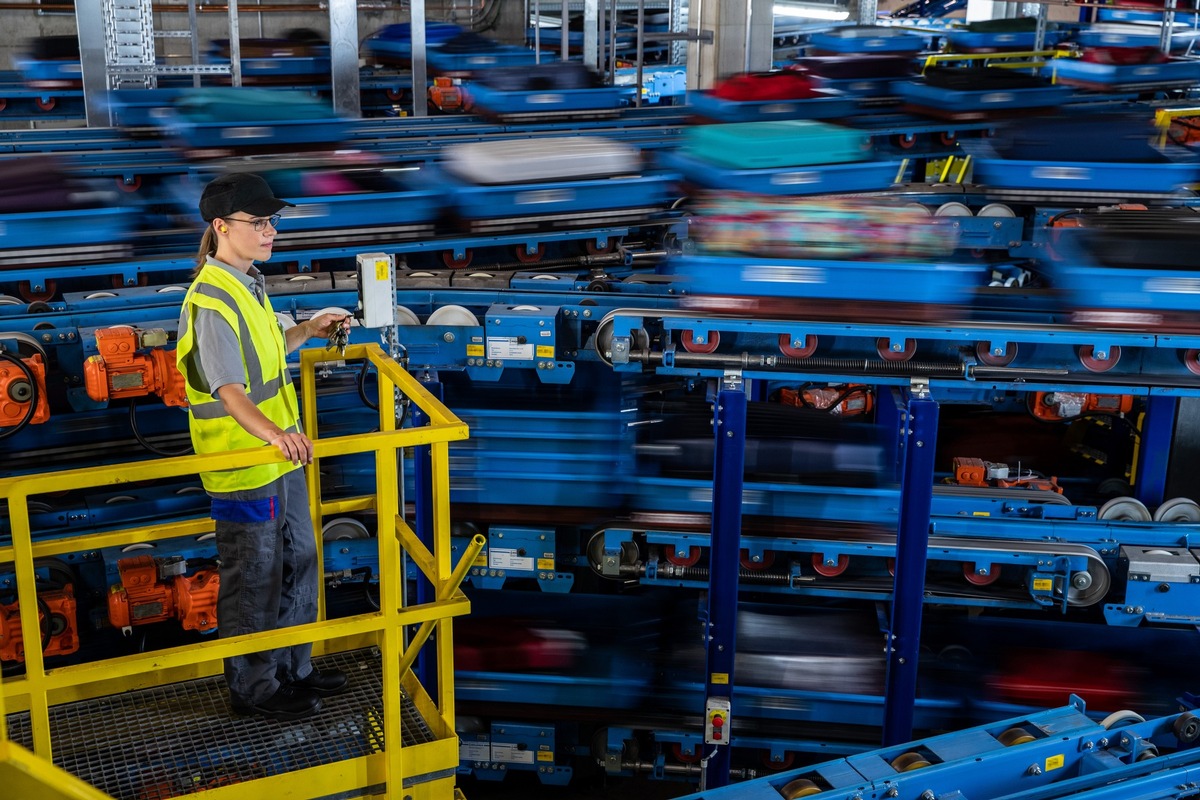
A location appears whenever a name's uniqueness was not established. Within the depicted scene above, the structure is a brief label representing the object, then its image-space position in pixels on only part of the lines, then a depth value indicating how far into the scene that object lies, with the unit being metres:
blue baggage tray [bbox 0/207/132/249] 7.11
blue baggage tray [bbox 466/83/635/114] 10.84
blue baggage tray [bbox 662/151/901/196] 6.12
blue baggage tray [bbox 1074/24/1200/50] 16.89
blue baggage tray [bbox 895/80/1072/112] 10.59
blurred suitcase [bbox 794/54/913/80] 11.88
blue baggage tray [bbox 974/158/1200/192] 6.62
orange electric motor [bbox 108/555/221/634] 5.08
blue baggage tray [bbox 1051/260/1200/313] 4.84
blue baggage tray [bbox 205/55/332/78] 13.88
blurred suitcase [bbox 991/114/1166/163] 6.98
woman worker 3.43
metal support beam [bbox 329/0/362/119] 10.50
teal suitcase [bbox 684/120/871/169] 6.14
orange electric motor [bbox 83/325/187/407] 4.89
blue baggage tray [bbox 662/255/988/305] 4.87
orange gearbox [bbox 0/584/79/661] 4.92
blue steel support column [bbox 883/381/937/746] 4.71
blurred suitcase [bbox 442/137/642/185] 7.89
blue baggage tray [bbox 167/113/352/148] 8.55
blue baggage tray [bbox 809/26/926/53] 13.64
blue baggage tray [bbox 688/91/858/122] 8.46
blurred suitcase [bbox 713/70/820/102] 8.85
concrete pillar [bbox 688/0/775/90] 12.07
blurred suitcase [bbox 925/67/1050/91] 10.79
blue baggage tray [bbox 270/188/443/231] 7.56
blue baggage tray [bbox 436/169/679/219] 7.96
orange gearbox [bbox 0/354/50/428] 4.77
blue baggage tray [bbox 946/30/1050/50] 16.09
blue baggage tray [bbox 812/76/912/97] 11.60
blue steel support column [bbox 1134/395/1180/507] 5.45
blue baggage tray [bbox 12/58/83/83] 13.61
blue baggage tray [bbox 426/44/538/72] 15.14
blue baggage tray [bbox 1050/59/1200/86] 12.91
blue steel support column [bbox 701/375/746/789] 4.79
